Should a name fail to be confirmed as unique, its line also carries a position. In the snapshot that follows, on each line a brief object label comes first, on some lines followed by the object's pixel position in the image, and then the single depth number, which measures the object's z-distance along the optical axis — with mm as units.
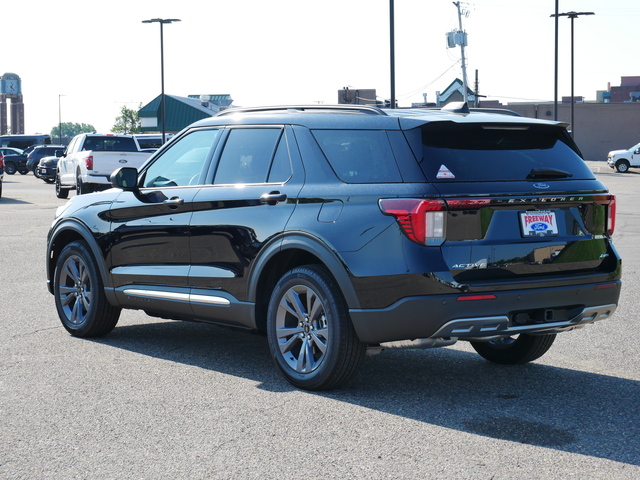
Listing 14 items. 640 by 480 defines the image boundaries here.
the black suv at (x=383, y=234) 5527
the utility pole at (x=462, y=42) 69375
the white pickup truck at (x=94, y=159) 27641
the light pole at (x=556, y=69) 48938
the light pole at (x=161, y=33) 48938
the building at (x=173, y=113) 103500
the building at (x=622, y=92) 135500
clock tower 163750
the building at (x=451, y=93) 99125
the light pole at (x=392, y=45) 26609
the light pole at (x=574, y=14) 54344
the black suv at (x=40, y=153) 57094
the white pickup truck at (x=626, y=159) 58031
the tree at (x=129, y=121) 145625
